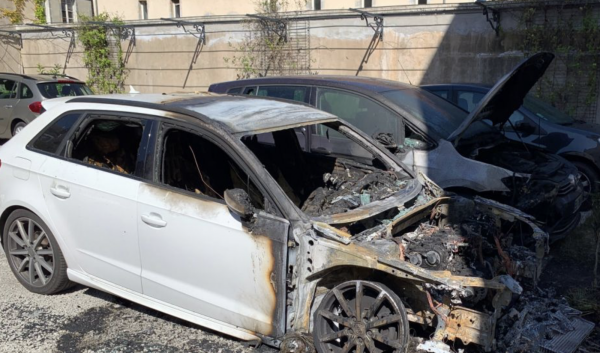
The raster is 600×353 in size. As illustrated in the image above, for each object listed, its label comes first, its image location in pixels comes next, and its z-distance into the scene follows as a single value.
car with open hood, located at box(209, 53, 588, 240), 5.14
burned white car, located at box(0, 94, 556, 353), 3.34
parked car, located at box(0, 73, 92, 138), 12.29
